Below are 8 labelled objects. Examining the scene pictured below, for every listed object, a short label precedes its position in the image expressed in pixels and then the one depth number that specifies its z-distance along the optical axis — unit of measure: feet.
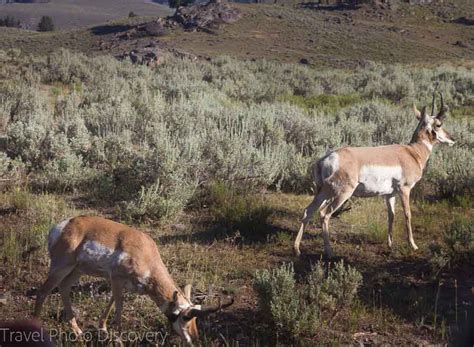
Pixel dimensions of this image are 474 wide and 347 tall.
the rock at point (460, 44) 175.69
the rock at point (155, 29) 178.19
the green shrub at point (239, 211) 22.66
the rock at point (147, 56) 92.20
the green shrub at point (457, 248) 19.53
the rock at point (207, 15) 186.80
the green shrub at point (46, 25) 259.08
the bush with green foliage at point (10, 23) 268.82
